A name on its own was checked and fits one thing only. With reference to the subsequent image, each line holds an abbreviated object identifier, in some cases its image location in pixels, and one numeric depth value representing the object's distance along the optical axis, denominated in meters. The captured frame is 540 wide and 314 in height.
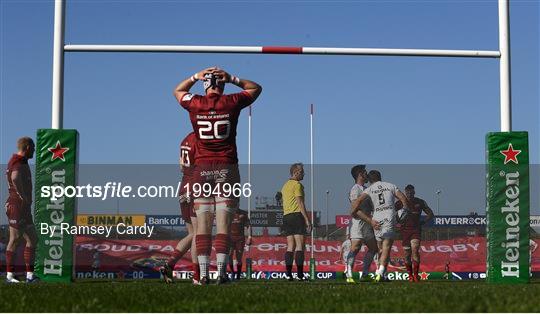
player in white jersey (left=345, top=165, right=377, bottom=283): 19.16
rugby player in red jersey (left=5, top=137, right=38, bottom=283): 17.83
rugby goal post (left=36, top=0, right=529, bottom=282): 17.42
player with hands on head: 15.87
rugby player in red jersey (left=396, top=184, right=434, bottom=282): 20.53
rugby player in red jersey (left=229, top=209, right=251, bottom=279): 18.50
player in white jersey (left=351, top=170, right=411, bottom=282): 18.67
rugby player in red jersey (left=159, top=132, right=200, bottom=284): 16.62
